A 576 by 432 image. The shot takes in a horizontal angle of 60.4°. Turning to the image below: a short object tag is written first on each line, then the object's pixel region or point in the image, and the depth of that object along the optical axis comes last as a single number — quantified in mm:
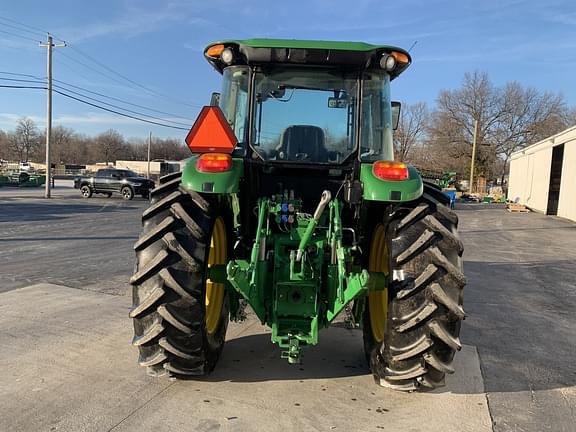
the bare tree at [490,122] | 56969
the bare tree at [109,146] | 105331
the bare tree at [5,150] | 100750
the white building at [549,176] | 21516
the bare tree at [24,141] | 99188
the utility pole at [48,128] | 26609
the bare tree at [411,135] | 59625
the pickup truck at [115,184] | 27486
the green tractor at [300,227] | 3256
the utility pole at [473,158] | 45625
